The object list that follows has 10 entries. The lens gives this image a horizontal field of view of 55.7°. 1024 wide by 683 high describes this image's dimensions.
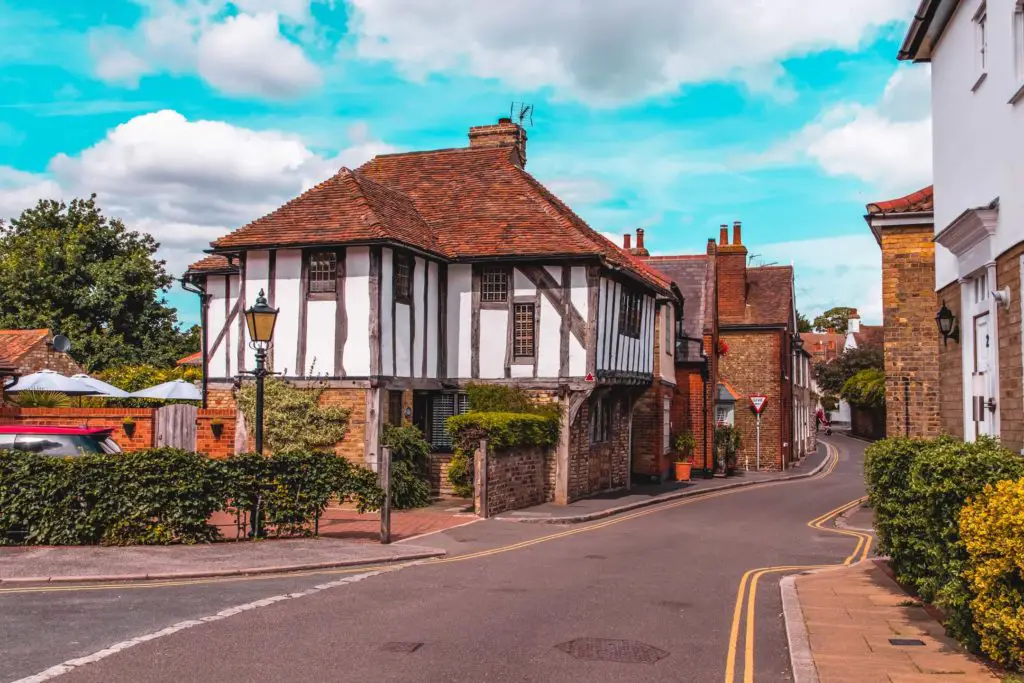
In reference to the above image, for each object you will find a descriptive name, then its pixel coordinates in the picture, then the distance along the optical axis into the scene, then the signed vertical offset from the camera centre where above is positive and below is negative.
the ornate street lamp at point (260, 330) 15.66 +1.10
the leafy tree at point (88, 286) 42.09 +4.86
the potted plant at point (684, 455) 34.41 -1.96
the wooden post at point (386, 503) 15.78 -1.71
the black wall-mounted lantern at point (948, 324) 13.89 +1.15
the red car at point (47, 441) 15.08 -0.71
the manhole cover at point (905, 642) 8.97 -2.22
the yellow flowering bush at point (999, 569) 7.12 -1.26
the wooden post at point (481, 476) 20.20 -1.60
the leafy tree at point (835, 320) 124.94 +10.74
